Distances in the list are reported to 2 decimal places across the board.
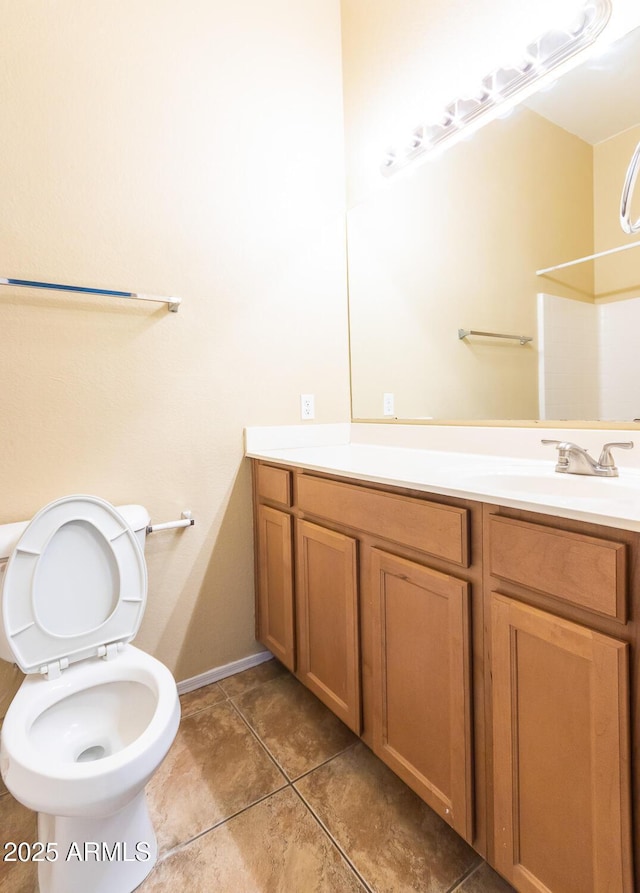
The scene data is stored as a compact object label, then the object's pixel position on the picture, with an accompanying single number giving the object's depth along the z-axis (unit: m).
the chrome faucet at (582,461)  1.07
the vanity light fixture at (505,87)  1.13
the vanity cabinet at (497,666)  0.68
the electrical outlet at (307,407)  1.87
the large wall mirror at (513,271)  1.15
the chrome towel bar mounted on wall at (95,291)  1.24
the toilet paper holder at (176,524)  1.51
